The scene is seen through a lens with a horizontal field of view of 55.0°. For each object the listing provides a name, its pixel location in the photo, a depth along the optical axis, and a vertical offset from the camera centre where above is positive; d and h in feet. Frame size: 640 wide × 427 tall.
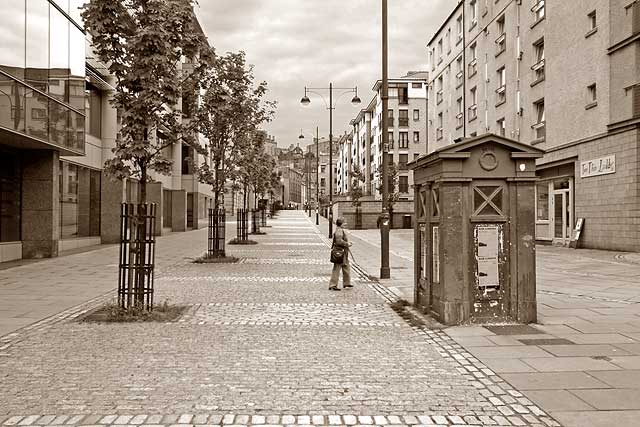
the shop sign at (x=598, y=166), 70.85 +5.80
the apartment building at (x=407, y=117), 264.72 +42.10
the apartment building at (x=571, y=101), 68.59 +16.11
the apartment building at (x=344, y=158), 392.39 +39.71
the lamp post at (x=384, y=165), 46.11 +3.79
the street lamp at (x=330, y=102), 107.76 +20.03
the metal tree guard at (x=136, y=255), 29.71 -1.99
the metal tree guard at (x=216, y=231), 63.21 -1.74
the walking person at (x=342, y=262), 40.50 -3.19
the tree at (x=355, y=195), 152.25 +5.12
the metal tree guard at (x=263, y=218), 153.19 -0.89
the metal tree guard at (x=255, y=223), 122.83 -1.79
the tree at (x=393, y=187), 152.97 +8.37
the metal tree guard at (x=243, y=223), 93.25 -1.32
